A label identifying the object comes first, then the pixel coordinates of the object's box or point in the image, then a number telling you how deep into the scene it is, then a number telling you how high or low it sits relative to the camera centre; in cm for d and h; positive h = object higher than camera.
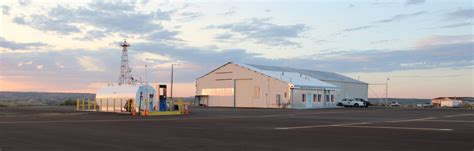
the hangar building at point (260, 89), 5938 +114
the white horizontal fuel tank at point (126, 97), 3994 +10
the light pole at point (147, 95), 4008 +25
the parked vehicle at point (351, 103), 6788 -55
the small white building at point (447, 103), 8481 -67
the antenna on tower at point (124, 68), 5694 +337
